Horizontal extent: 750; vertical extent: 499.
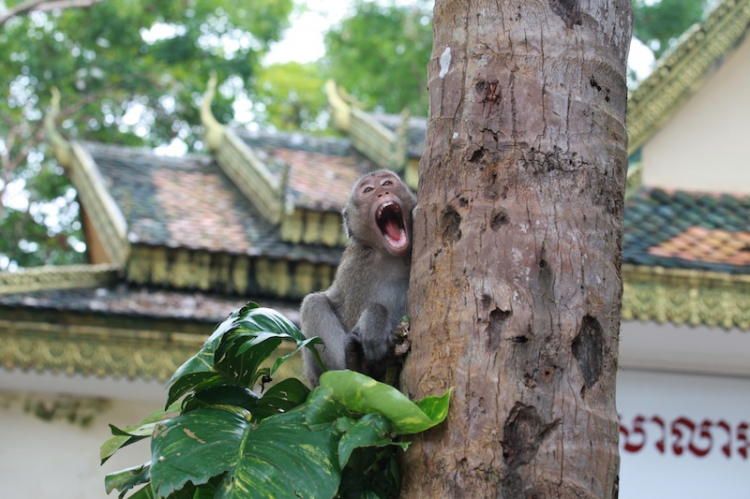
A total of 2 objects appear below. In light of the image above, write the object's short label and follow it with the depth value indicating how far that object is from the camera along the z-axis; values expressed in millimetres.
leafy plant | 2447
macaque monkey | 3650
